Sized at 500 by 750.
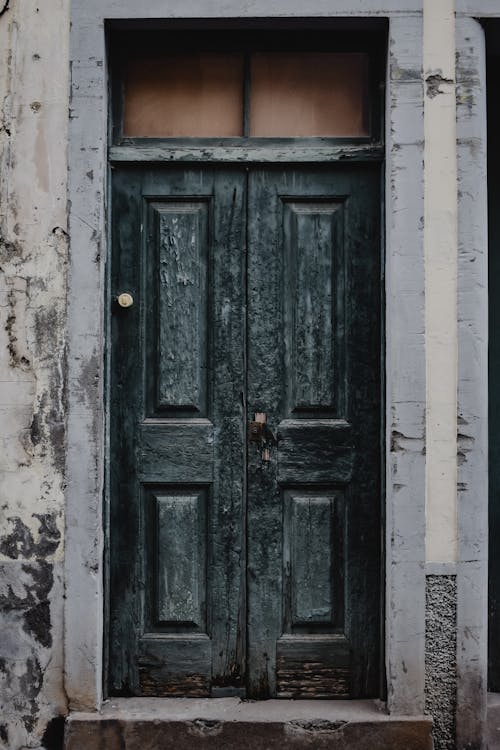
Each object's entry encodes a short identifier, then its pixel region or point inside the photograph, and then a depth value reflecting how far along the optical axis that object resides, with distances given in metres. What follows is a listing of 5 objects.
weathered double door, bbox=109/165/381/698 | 3.87
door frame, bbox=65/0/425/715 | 3.66
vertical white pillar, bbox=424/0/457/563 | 3.68
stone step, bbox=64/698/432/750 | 3.60
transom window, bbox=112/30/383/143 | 3.92
